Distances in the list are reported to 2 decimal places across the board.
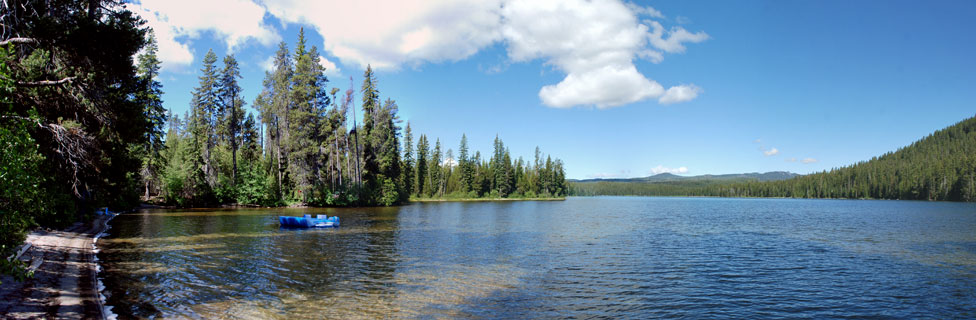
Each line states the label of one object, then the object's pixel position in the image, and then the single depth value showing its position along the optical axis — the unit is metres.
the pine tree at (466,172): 119.69
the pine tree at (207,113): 55.78
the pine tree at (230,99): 57.03
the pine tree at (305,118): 54.31
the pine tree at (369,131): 67.19
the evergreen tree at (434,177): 114.50
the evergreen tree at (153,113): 44.28
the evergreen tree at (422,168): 110.50
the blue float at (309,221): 31.23
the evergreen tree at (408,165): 101.38
